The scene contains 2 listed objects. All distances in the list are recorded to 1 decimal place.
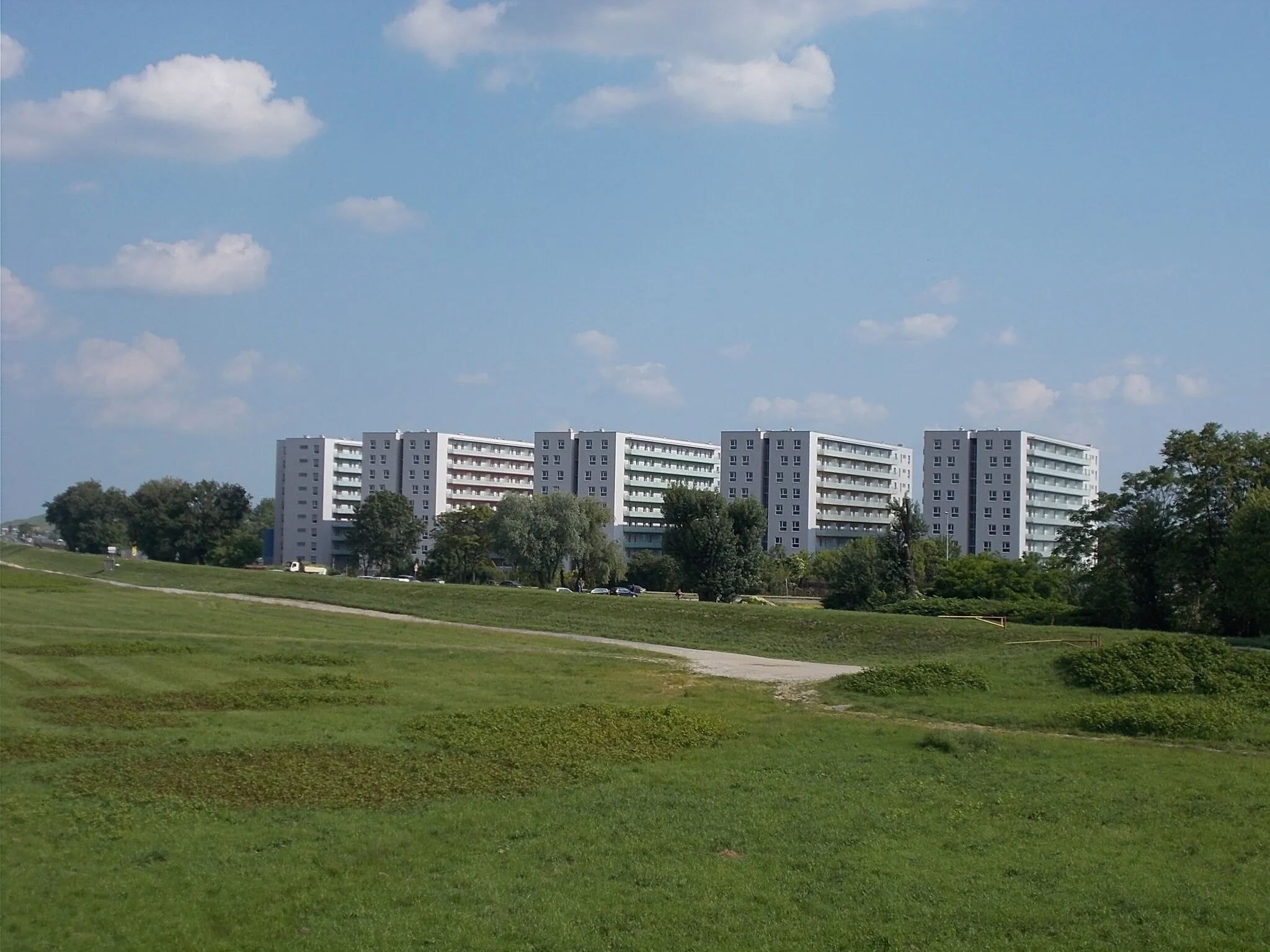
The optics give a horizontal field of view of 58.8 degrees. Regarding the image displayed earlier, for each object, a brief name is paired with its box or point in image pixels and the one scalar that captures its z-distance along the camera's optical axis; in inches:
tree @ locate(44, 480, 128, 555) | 5979.3
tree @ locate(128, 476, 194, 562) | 5191.9
